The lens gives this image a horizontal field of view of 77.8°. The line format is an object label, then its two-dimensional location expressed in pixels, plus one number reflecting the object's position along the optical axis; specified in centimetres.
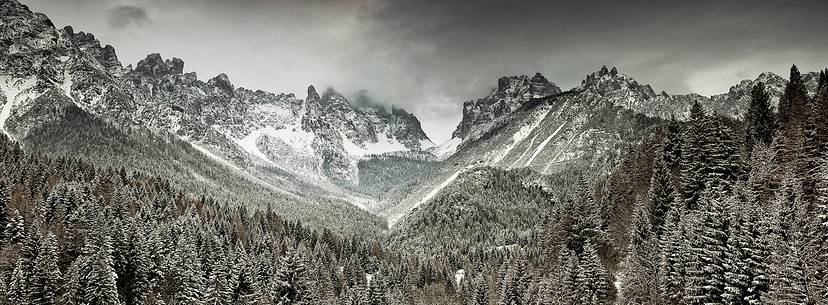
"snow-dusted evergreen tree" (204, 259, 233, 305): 9138
